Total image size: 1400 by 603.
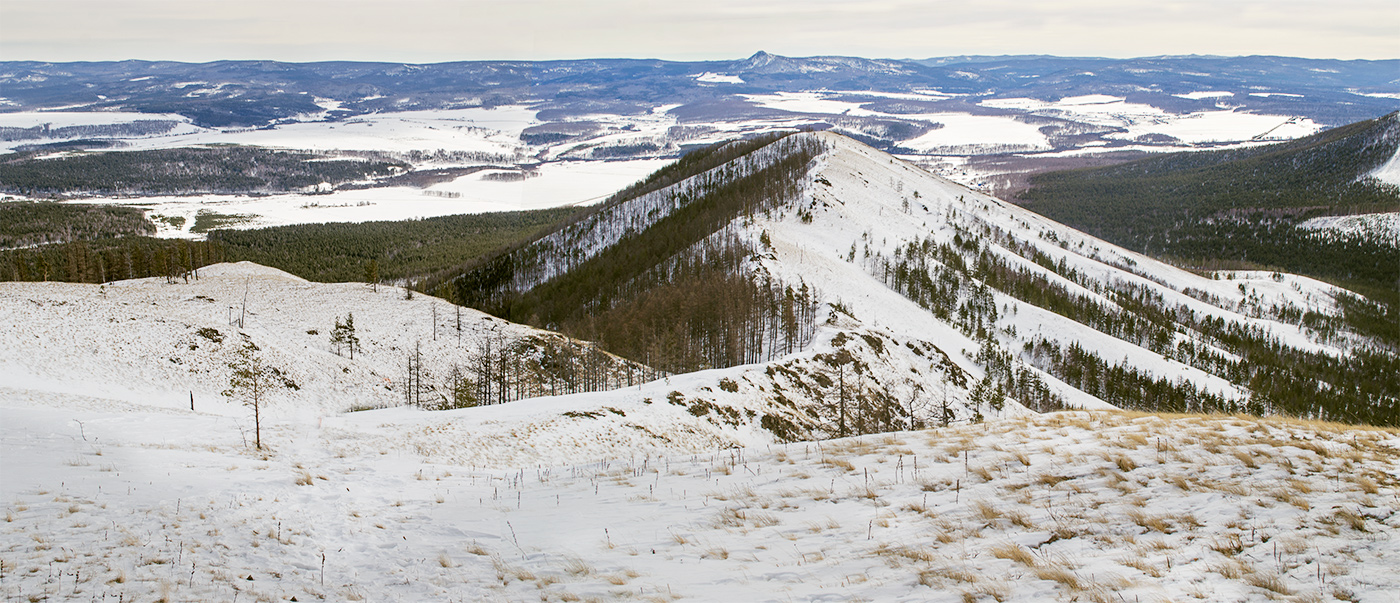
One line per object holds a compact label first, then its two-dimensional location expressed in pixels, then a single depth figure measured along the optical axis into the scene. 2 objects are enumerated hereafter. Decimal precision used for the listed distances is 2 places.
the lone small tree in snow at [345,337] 74.69
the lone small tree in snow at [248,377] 59.22
